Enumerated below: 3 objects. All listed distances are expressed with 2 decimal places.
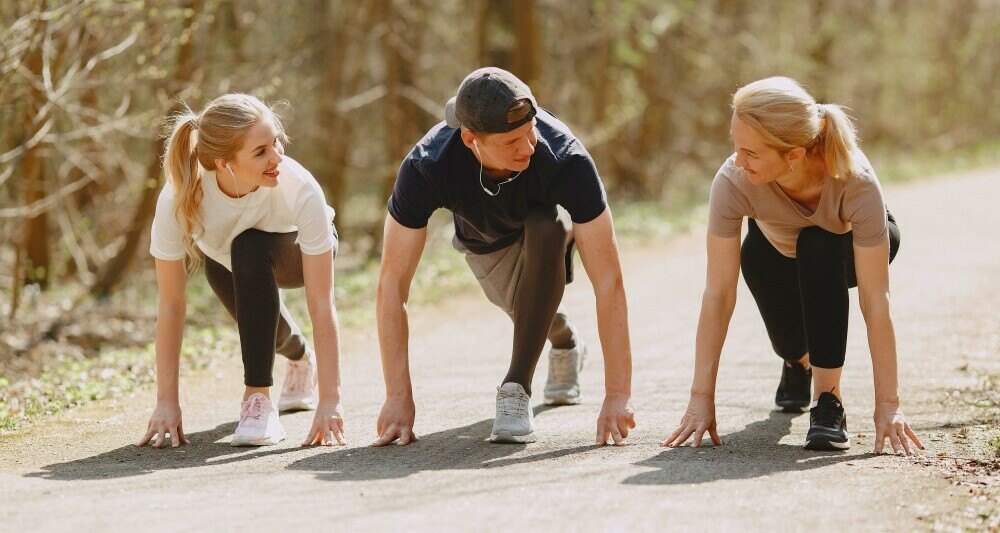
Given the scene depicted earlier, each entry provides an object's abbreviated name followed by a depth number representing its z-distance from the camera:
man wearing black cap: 7.91
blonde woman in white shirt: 8.10
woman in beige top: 7.42
